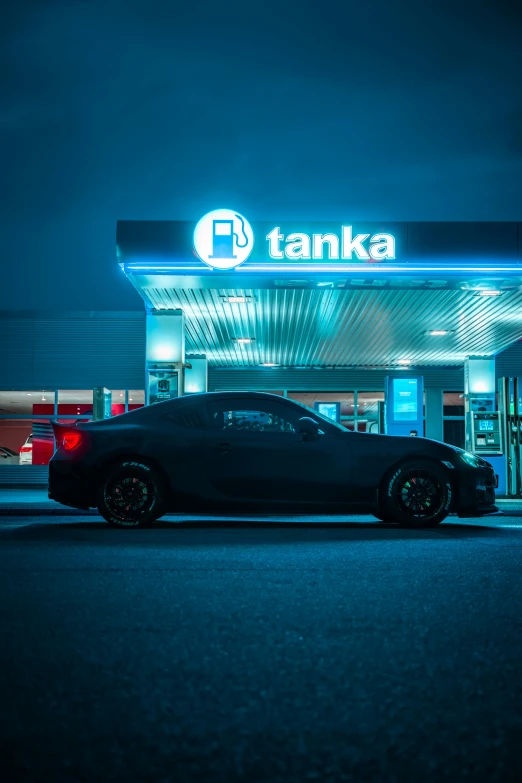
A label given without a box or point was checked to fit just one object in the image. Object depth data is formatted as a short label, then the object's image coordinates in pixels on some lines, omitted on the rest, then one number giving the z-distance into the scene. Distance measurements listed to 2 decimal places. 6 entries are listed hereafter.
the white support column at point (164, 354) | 16.80
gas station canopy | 14.32
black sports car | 8.26
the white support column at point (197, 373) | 26.95
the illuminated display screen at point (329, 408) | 28.20
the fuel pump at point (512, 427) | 17.17
